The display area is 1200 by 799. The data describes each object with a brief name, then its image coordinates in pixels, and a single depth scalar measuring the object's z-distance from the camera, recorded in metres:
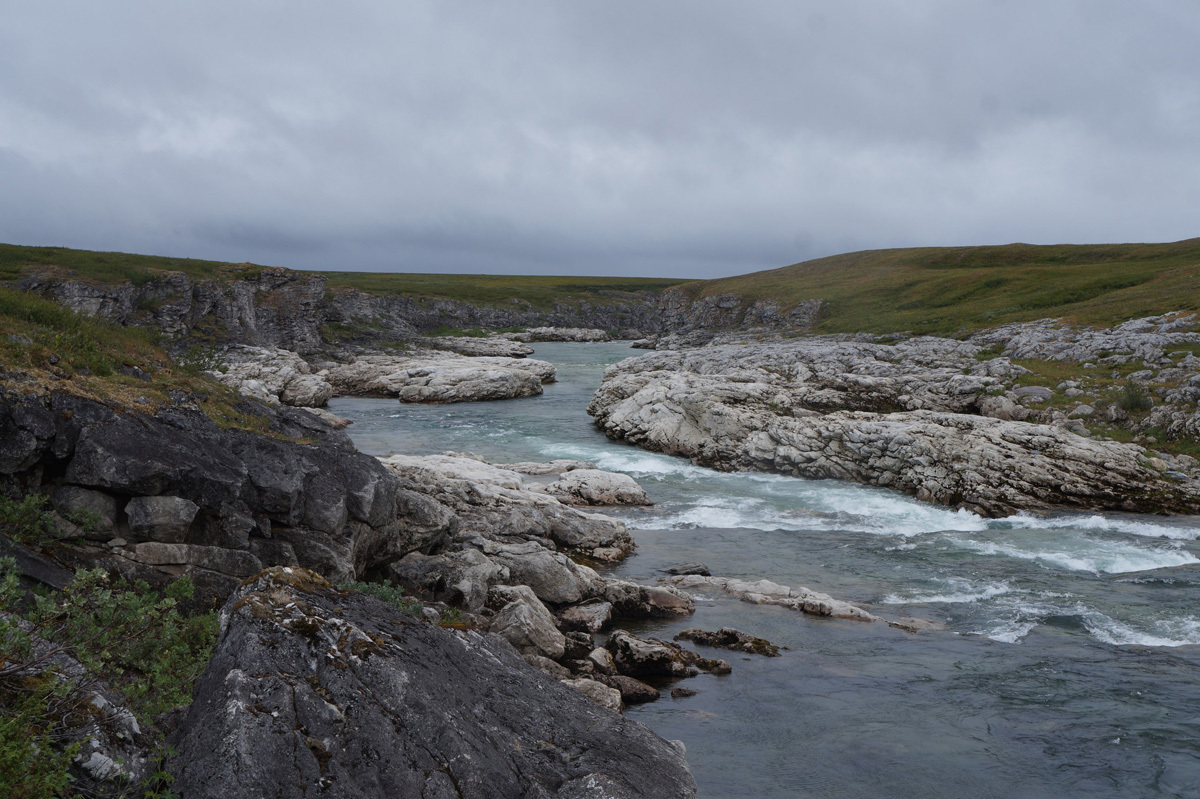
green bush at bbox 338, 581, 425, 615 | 9.67
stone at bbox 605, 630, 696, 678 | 14.88
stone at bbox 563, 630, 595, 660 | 14.88
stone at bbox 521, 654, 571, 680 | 13.51
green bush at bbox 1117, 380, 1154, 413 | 35.59
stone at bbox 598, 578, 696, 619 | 18.42
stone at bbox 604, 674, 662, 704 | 13.72
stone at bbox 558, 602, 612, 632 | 17.00
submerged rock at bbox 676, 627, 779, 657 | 16.37
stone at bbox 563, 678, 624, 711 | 12.80
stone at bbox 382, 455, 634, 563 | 21.56
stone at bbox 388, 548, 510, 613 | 15.78
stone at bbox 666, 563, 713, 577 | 22.03
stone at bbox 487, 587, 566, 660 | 14.24
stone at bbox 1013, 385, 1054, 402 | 39.47
